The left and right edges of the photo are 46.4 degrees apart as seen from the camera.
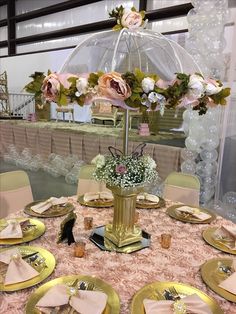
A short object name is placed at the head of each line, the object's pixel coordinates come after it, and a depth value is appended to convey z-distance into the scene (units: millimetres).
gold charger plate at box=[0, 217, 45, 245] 1245
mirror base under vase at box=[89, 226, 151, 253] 1216
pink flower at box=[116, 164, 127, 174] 1146
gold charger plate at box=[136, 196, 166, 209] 1750
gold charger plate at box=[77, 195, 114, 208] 1738
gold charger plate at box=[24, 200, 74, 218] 1553
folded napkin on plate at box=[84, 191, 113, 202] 1824
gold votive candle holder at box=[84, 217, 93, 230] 1429
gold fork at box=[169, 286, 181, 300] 894
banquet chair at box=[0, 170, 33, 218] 1943
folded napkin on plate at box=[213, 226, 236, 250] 1291
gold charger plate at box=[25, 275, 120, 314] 836
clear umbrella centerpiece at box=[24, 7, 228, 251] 1002
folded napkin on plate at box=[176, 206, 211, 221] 1585
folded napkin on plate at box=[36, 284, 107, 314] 815
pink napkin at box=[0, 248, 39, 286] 954
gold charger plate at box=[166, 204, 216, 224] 1540
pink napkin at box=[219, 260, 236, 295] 945
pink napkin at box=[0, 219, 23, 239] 1258
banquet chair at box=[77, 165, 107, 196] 2283
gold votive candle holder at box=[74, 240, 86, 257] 1145
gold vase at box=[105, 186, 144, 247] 1213
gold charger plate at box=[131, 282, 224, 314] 850
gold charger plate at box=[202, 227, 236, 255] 1238
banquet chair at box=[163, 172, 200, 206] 2090
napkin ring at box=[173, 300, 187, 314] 798
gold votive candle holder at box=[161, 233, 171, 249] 1252
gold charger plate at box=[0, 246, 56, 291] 929
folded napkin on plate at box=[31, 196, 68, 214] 1595
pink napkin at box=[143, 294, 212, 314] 815
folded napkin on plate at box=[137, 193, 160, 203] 1837
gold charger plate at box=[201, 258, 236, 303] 933
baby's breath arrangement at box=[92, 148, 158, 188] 1160
